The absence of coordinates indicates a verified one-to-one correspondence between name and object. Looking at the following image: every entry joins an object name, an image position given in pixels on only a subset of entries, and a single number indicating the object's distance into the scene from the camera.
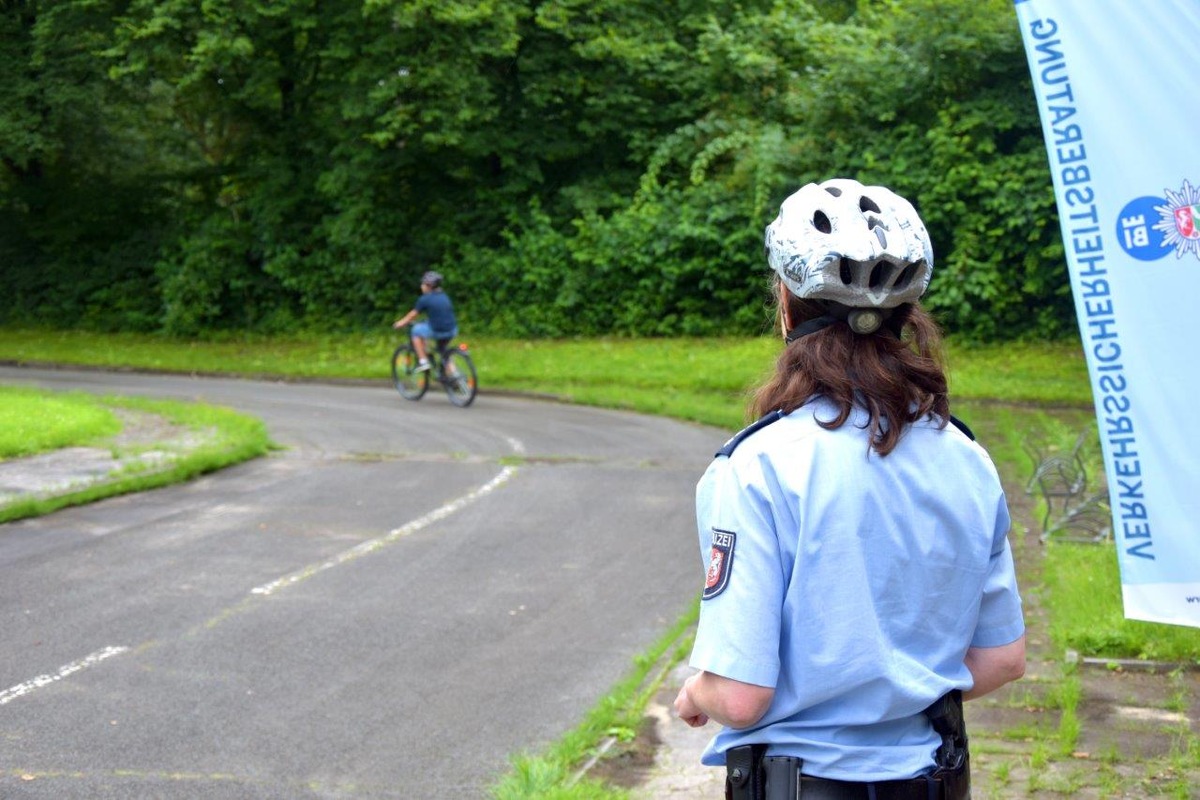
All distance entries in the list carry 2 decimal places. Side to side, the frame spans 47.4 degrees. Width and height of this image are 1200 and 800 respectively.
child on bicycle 19.61
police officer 2.33
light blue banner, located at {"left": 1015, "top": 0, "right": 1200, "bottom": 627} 4.62
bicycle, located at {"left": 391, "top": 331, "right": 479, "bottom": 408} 19.19
